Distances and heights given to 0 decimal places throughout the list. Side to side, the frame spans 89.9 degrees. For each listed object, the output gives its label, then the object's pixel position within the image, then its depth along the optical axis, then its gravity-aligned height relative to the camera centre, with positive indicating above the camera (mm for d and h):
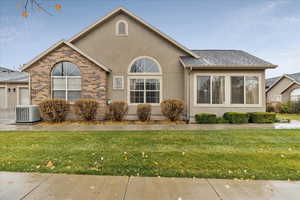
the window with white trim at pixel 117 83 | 11008 +1214
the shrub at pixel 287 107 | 16266 -825
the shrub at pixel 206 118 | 9320 -1152
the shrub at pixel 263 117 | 9312 -1088
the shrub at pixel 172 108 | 9402 -538
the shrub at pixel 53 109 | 9164 -578
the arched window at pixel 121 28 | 11133 +5316
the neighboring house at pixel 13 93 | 16375 +722
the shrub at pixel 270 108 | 17297 -980
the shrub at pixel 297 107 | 15955 -802
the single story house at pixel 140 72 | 9836 +1894
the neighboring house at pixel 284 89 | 17892 +1342
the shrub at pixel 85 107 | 9321 -474
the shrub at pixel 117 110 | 9688 -676
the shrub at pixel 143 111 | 9802 -753
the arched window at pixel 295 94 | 17559 +643
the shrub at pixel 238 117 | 9289 -1090
